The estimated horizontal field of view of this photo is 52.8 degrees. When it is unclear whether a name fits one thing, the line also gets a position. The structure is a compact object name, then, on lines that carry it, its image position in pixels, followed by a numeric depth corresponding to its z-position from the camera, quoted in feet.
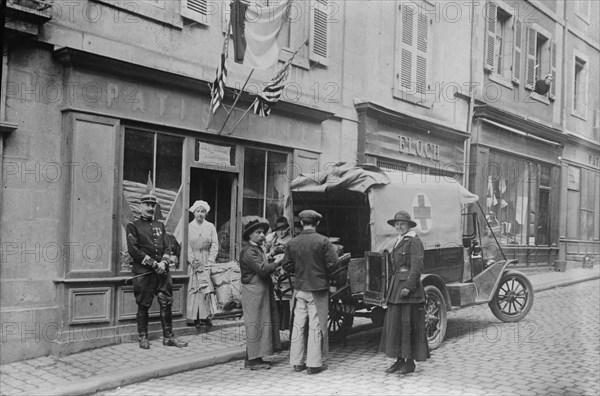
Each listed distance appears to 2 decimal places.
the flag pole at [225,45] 26.99
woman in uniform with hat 21.66
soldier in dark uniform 23.80
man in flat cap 21.79
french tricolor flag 27.61
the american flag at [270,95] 29.99
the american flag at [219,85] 26.91
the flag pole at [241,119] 30.53
